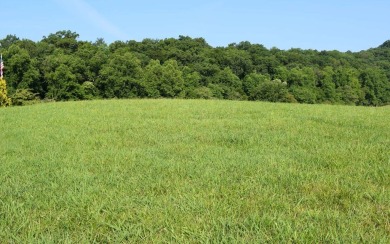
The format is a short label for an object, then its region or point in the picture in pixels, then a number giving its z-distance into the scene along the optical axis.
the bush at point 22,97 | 41.54
